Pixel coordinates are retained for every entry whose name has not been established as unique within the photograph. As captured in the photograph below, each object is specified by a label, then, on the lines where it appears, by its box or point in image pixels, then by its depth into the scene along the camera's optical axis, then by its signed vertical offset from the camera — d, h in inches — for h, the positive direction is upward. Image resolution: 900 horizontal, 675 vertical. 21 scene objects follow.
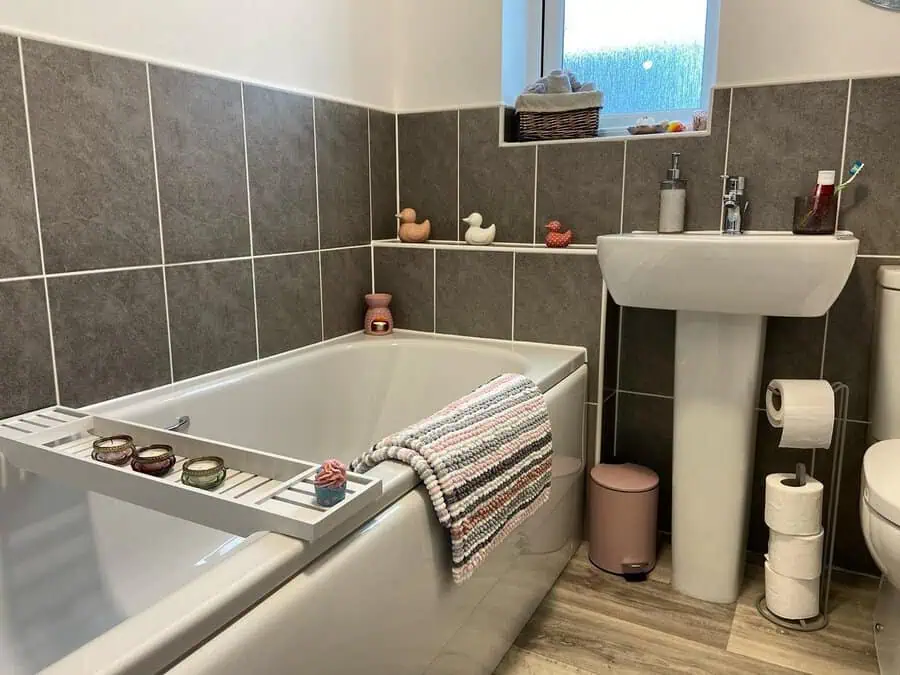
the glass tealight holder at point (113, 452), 43.7 -14.9
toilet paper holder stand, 64.5 -29.6
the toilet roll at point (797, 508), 62.2 -26.0
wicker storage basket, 79.4 +10.4
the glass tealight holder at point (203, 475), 40.5 -15.1
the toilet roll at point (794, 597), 63.7 -34.5
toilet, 49.1 -19.5
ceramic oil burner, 84.7 -12.5
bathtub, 29.7 -20.1
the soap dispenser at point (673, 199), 72.5 +0.9
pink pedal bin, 71.1 -31.2
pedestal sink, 55.5 -11.3
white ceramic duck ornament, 81.7 -2.7
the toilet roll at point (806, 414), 60.7 -17.4
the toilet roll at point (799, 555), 62.7 -30.4
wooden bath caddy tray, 34.9 -14.9
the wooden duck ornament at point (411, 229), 86.0 -2.4
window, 83.4 +19.0
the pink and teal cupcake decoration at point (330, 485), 35.2 -13.6
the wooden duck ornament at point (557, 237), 77.5 -3.1
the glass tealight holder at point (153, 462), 42.6 -15.0
